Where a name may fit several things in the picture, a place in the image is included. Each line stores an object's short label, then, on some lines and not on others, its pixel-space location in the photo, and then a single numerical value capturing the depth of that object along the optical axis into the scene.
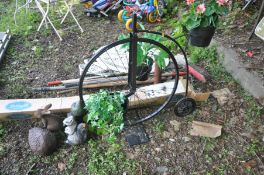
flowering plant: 2.91
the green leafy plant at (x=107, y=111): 2.83
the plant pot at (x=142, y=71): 3.07
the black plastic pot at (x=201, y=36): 3.04
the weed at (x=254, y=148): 3.00
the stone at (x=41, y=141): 2.80
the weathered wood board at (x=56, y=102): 3.11
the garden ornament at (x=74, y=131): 2.88
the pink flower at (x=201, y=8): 2.88
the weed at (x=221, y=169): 2.79
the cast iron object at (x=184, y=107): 3.26
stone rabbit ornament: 2.86
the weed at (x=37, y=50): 4.57
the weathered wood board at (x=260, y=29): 3.73
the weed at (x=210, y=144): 3.04
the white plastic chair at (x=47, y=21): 4.79
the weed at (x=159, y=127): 3.22
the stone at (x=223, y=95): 3.62
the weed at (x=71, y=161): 2.80
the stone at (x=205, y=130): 3.17
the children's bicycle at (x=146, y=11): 5.43
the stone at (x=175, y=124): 3.27
